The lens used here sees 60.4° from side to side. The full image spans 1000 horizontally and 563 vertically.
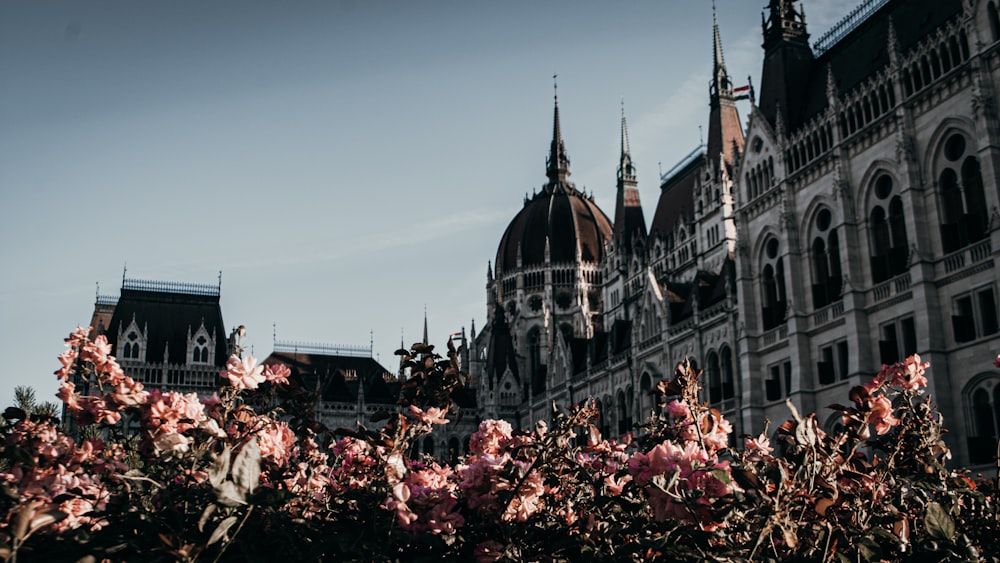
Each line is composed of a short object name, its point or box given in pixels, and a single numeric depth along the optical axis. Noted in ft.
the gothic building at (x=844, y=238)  94.99
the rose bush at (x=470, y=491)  16.84
